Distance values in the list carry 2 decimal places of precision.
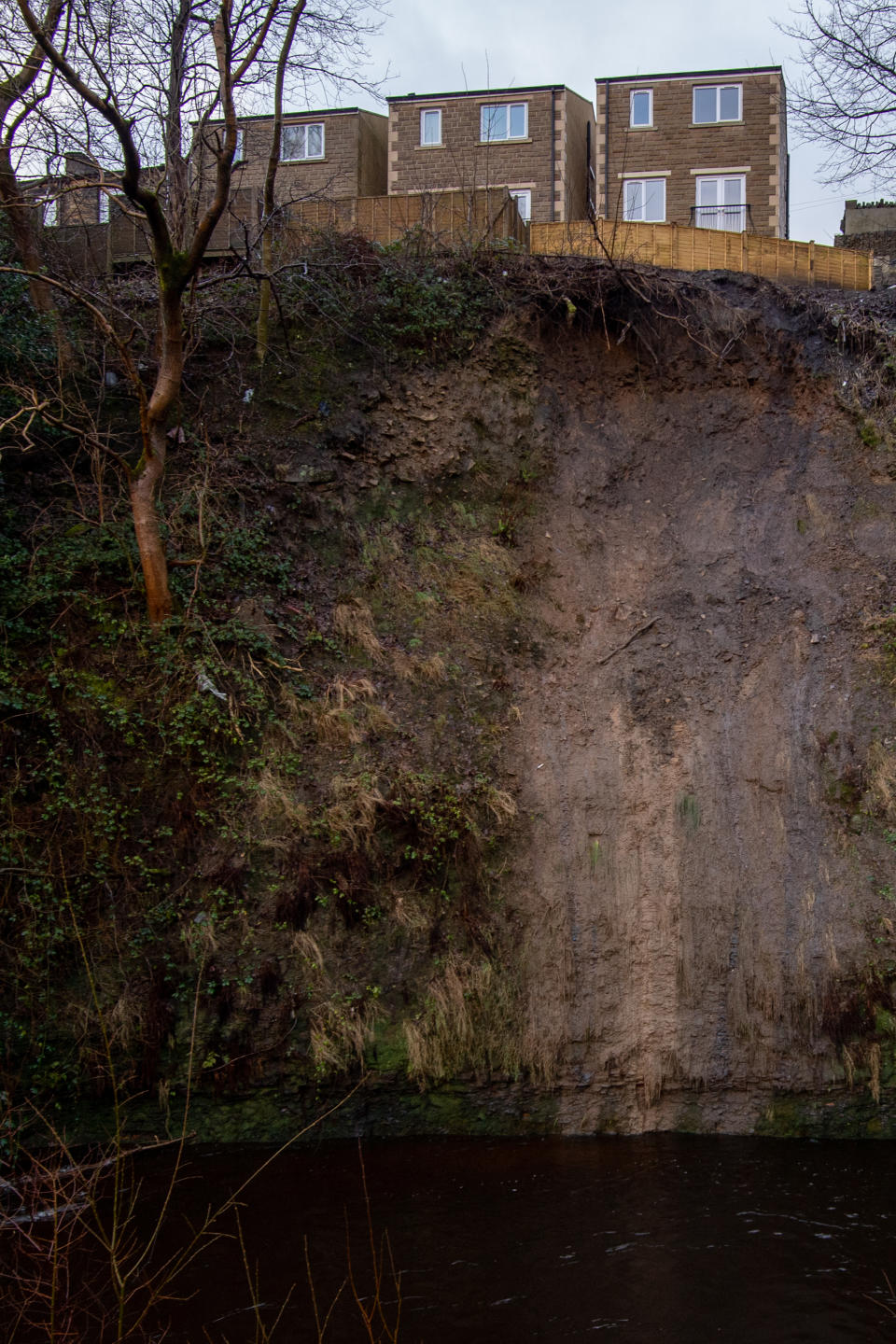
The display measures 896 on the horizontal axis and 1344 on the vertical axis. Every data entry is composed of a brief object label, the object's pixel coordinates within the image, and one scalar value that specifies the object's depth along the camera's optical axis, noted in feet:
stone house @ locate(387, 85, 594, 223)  76.13
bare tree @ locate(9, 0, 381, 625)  32.24
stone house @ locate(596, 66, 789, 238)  76.74
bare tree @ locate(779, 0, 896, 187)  50.14
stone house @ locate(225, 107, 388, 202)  77.36
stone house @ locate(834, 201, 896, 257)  76.79
